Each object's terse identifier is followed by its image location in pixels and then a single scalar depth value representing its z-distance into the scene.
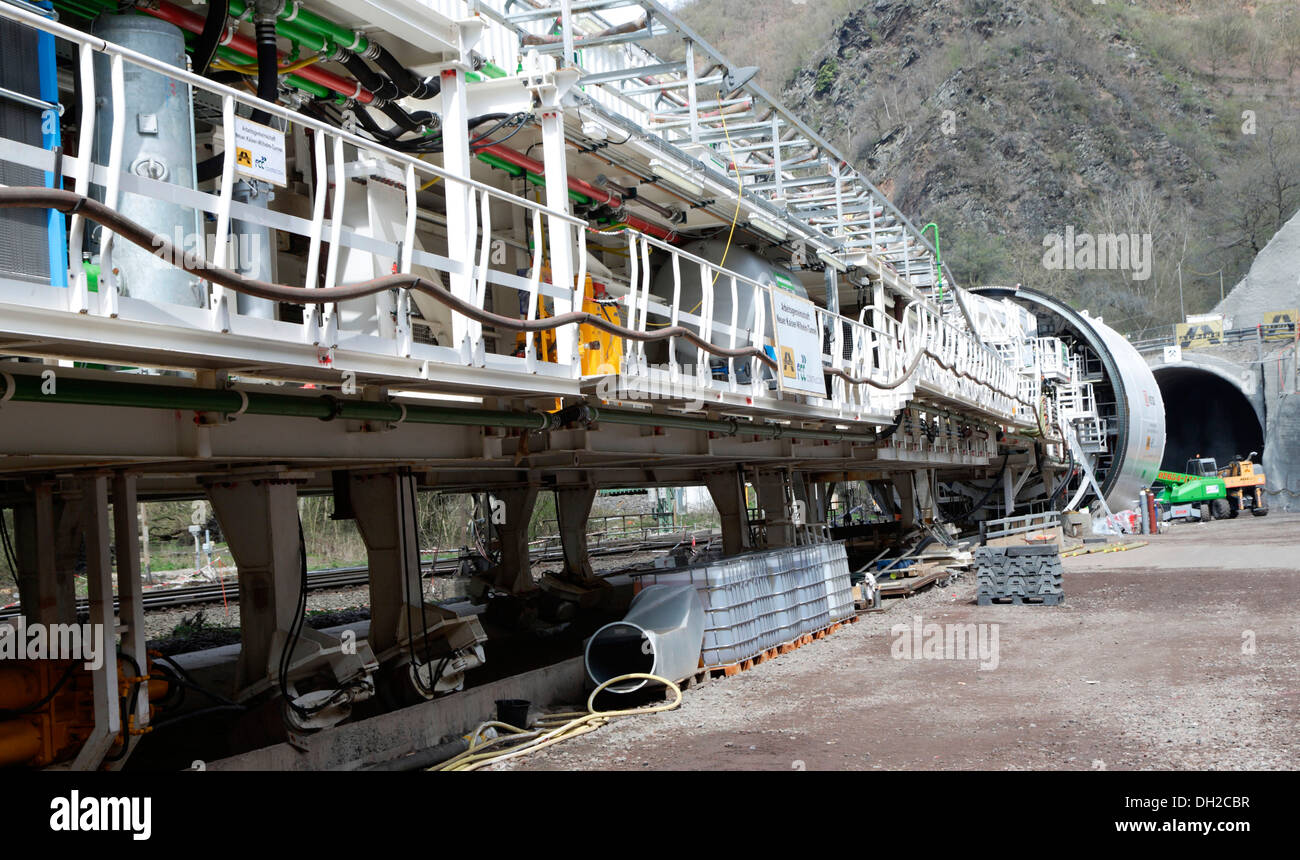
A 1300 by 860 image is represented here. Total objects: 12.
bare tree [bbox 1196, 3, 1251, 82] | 82.19
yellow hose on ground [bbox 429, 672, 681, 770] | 7.46
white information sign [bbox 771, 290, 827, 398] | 10.09
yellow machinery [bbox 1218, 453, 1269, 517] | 36.38
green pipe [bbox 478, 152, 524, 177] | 8.86
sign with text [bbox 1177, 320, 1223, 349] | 45.59
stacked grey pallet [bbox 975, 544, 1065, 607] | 14.98
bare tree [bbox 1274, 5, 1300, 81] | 82.50
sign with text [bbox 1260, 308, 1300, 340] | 43.31
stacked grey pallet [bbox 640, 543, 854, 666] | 10.78
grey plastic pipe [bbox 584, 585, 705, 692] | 9.80
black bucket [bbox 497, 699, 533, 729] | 8.51
